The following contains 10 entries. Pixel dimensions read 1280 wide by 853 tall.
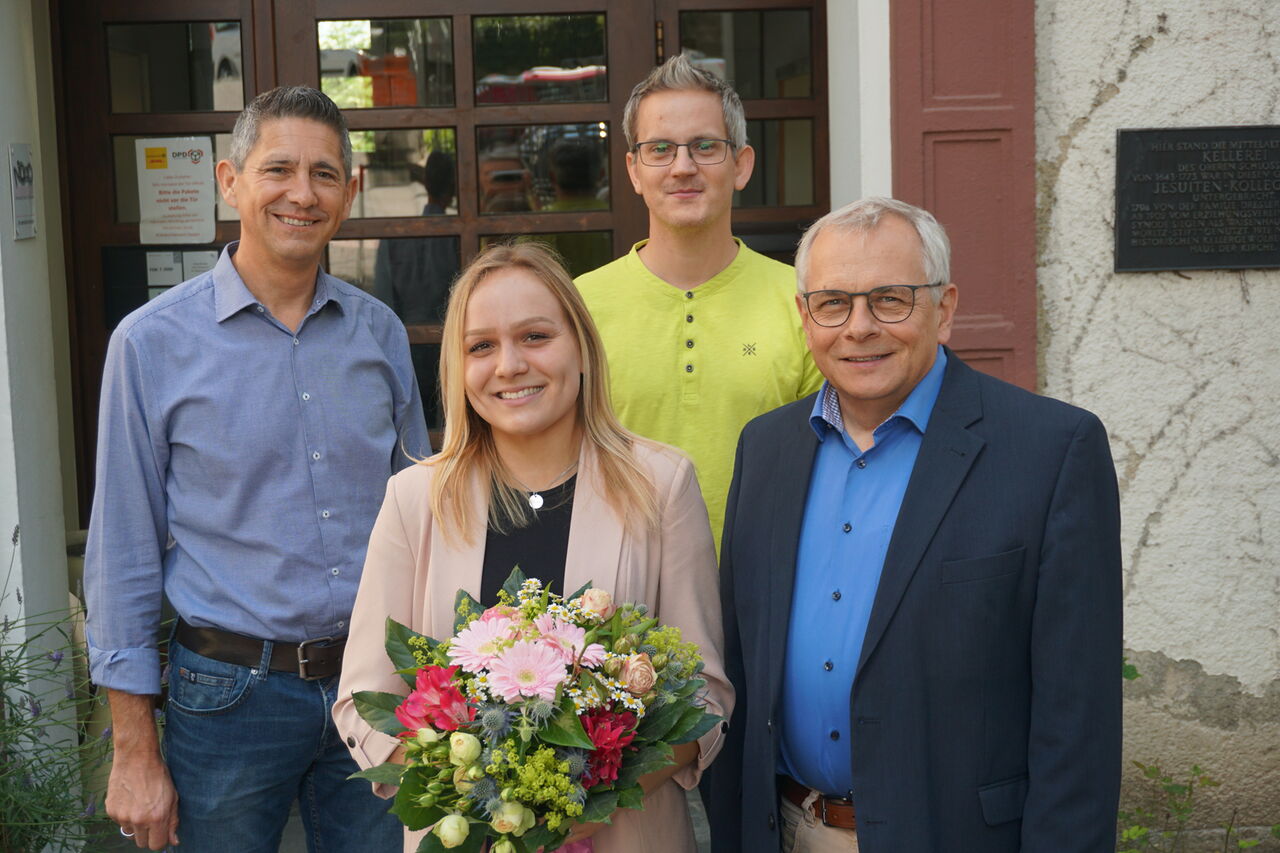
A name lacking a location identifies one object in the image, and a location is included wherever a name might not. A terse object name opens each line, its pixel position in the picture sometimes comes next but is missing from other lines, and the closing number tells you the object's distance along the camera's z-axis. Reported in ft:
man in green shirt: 10.44
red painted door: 15.11
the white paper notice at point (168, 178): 17.53
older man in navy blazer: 7.47
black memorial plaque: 15.23
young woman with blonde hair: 8.11
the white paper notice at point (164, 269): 17.61
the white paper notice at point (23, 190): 15.03
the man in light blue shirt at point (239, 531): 9.64
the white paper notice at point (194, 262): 17.62
